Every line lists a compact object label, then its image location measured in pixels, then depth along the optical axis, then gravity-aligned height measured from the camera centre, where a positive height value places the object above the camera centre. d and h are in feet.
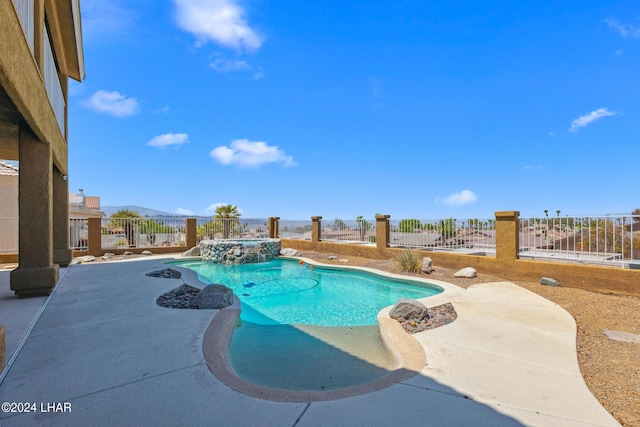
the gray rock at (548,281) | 24.14 -5.23
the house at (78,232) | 42.88 -2.07
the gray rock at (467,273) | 27.86 -5.22
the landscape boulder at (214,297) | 17.57 -4.74
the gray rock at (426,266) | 30.35 -4.97
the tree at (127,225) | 45.73 -1.16
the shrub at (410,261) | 30.81 -4.59
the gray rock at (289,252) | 46.71 -5.49
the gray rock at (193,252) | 44.23 -5.05
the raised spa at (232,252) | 42.34 -4.90
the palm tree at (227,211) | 92.15 +1.82
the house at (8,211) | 35.94 +0.84
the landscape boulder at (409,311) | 16.06 -5.02
